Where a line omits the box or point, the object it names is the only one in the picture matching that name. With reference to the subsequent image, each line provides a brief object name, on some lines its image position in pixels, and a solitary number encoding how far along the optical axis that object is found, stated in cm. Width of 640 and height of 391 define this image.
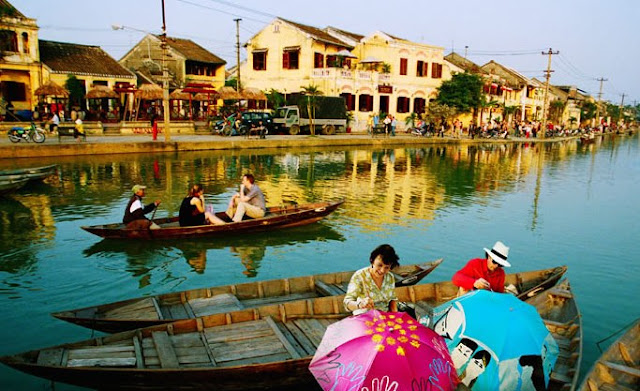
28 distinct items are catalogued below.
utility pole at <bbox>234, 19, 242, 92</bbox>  3924
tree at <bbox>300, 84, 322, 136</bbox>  3556
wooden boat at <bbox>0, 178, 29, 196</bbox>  1527
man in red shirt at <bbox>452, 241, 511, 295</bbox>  597
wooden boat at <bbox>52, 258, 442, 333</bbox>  615
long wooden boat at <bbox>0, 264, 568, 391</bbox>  487
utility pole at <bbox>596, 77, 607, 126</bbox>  8606
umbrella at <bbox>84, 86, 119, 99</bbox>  3105
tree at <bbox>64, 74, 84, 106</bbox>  3338
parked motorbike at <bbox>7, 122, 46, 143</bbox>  2312
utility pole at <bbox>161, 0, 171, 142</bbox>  2469
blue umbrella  446
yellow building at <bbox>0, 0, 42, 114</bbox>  3061
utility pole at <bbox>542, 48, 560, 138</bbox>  4891
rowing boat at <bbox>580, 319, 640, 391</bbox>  505
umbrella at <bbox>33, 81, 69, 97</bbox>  2844
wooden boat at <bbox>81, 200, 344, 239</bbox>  1059
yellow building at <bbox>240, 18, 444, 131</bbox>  4038
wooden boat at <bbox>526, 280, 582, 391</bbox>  526
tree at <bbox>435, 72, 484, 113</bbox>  4631
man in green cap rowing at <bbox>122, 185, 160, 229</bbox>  1059
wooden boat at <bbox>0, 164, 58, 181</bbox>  1537
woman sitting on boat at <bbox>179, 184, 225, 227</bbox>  1093
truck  3575
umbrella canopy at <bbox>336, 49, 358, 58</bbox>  4041
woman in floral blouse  541
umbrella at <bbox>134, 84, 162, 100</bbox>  3122
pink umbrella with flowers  387
